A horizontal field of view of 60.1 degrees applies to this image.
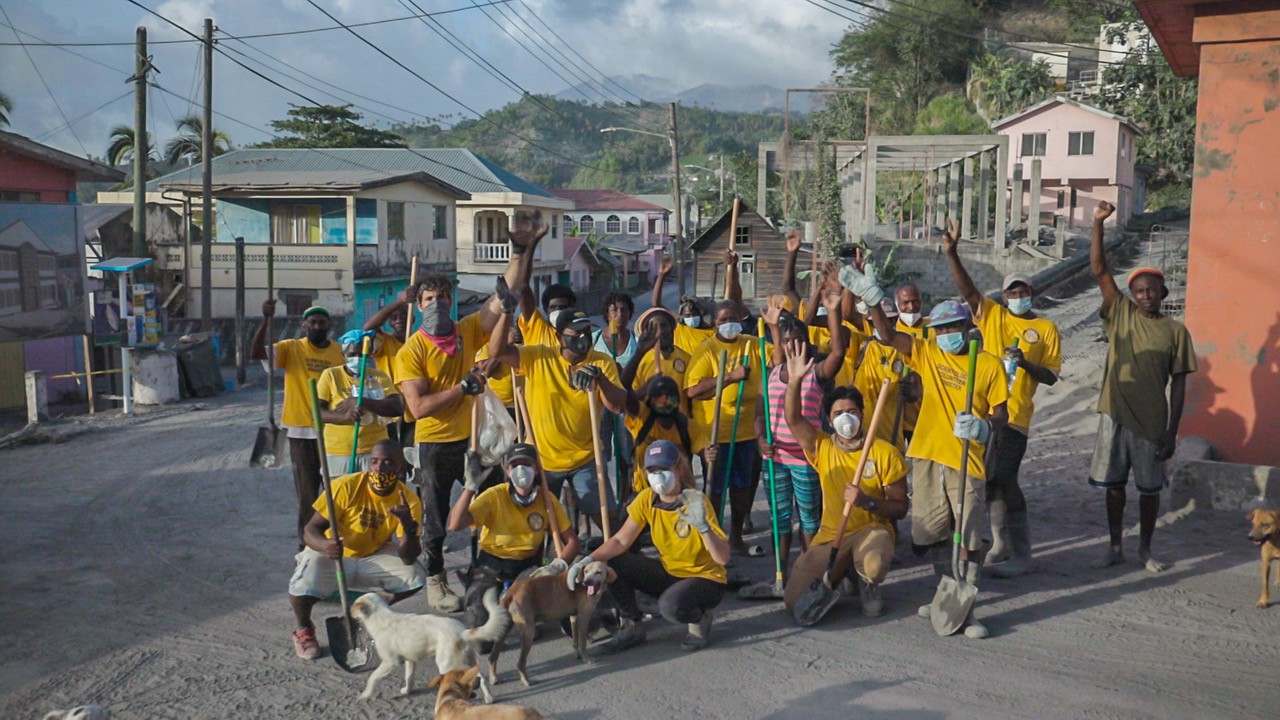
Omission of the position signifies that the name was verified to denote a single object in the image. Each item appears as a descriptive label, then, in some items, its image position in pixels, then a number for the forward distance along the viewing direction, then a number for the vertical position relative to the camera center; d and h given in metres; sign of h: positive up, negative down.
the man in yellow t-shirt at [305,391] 7.39 -0.74
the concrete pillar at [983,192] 30.72 +2.86
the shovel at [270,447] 7.96 -1.20
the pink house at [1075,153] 43.31 +5.63
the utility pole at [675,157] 29.73 +3.75
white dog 5.34 -1.73
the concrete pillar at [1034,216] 31.65 +2.24
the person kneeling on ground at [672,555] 6.04 -1.49
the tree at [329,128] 53.16 +7.43
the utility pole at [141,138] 22.88 +2.89
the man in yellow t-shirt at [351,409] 7.28 -0.84
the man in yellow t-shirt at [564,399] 6.86 -0.70
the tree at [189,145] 44.88 +5.81
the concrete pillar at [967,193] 31.56 +2.86
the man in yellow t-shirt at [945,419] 6.59 -0.77
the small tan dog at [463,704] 4.36 -1.71
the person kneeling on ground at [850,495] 6.45 -1.19
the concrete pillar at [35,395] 14.01 -1.50
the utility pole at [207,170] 22.70 +2.26
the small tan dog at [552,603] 5.66 -1.67
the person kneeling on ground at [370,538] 6.12 -1.44
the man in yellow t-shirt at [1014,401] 7.29 -0.71
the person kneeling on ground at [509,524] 6.20 -1.36
